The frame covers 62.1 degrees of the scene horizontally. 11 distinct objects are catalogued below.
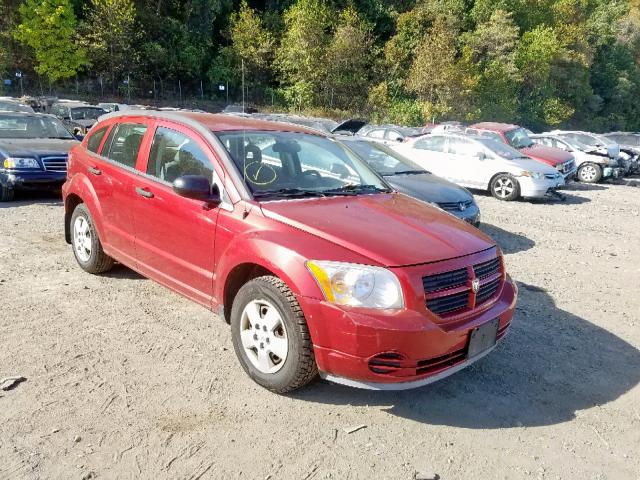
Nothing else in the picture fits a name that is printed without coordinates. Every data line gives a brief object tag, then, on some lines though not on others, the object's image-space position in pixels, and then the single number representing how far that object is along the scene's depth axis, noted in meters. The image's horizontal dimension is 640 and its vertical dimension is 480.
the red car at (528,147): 14.63
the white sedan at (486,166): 12.38
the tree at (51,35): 36.50
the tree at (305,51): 41.47
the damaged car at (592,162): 17.09
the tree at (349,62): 42.16
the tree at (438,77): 39.84
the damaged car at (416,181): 7.77
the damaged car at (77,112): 19.89
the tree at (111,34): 38.28
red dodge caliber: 3.05
